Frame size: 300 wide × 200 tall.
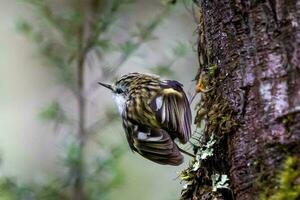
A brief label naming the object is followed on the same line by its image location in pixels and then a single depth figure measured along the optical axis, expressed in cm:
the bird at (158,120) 573
